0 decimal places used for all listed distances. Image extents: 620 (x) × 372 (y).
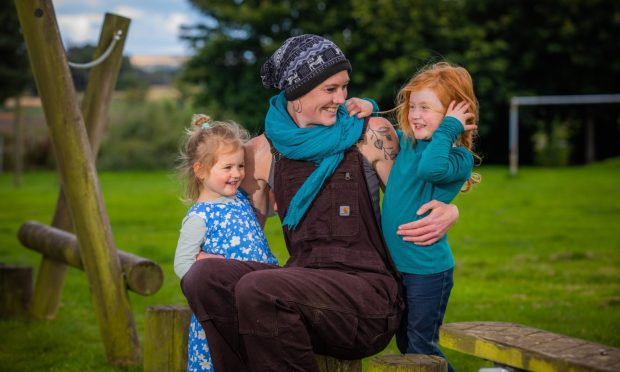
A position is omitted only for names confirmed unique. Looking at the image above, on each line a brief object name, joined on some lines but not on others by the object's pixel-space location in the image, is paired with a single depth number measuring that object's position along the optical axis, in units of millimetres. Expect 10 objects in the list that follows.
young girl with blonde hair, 3896
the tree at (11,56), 31594
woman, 3365
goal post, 22545
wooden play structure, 5105
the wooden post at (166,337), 4266
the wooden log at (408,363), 3049
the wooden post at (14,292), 7059
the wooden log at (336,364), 3656
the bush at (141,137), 33812
